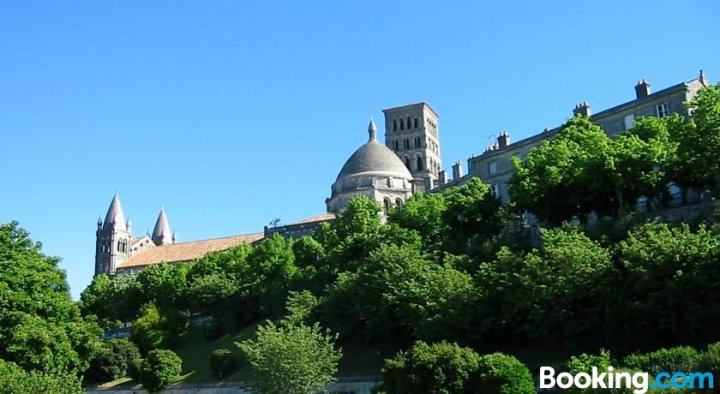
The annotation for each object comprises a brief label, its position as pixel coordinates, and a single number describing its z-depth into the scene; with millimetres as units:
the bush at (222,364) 41375
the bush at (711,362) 18719
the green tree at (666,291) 24312
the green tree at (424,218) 49594
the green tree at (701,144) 34344
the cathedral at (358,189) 84688
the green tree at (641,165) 36906
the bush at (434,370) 25062
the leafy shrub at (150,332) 50156
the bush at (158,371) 42219
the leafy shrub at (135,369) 44878
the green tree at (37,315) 34062
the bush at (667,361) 20688
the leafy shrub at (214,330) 51969
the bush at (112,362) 46719
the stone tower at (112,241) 114000
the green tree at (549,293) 27036
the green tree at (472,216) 45031
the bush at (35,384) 24891
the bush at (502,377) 23438
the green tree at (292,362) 30828
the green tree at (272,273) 50281
